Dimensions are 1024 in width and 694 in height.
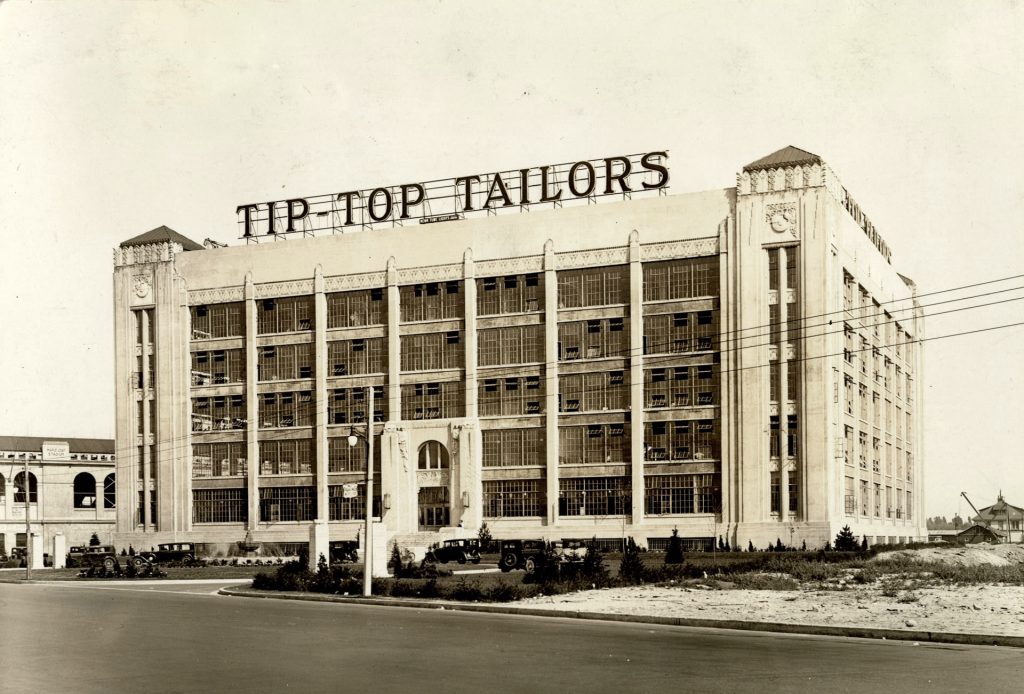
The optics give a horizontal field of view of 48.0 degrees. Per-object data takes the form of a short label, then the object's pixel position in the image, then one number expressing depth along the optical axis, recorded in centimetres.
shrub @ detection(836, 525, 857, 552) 6212
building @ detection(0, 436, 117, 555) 10588
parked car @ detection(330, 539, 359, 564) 5747
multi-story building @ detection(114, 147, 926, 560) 6800
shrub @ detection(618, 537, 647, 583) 3741
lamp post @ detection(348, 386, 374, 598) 3434
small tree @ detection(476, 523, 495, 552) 6756
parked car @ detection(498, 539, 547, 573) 4947
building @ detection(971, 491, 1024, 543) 12099
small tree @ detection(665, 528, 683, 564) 5316
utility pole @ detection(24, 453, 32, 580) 4984
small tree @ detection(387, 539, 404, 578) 4147
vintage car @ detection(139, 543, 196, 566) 6881
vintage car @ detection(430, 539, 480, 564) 6056
